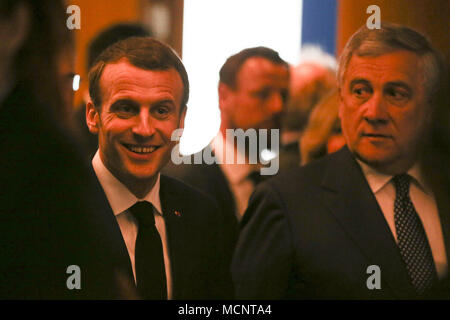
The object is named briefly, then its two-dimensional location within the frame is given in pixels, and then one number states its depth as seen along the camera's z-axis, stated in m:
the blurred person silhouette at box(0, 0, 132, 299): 1.59
